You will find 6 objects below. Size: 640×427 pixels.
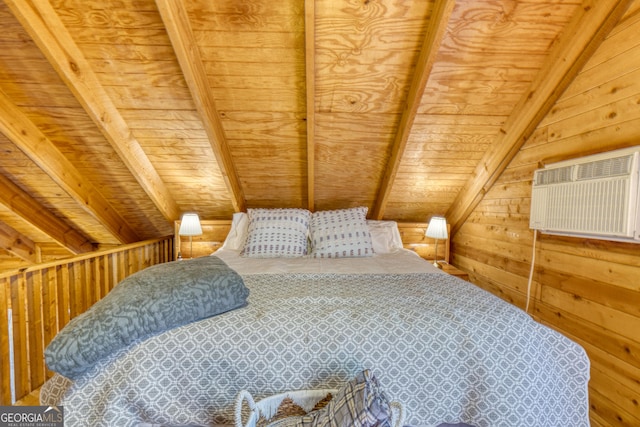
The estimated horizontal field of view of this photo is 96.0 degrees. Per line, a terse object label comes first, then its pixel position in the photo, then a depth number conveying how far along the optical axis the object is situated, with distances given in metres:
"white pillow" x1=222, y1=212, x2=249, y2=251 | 2.55
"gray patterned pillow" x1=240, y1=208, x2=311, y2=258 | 2.22
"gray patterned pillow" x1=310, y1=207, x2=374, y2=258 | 2.23
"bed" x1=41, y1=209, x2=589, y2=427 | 0.92
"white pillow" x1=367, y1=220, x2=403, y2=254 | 2.55
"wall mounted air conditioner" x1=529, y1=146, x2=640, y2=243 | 1.36
